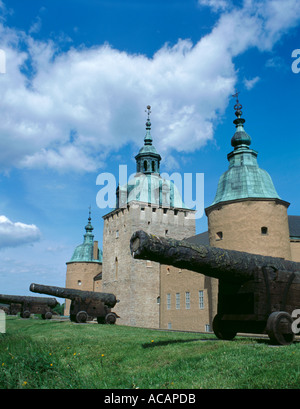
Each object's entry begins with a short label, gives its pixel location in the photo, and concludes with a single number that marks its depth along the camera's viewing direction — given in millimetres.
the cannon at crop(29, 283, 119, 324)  20016
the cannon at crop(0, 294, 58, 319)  27109
